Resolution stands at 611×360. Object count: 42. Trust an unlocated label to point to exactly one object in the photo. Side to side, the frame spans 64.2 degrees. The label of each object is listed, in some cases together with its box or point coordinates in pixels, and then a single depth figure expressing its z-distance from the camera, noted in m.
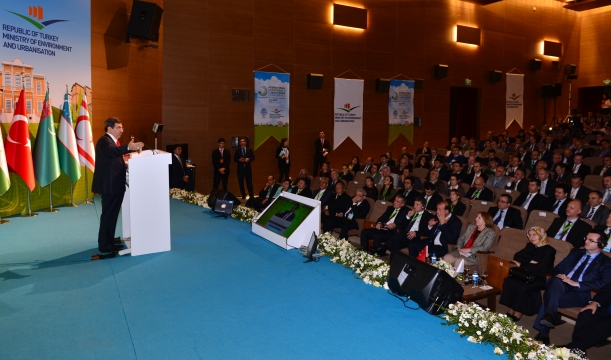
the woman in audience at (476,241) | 5.90
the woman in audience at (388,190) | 9.05
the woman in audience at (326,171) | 11.44
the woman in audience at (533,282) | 4.87
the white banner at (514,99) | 18.25
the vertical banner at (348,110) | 14.92
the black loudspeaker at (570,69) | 19.20
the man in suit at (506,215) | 6.97
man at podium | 5.11
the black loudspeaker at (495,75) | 17.62
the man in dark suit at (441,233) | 6.43
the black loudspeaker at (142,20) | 10.02
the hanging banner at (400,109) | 15.88
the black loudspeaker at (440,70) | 16.44
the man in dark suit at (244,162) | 12.41
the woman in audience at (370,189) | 9.19
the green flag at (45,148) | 7.76
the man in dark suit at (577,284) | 4.60
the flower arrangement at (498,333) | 3.20
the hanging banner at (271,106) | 13.65
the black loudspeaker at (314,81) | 14.23
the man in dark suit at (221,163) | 12.49
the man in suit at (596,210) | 6.79
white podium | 5.32
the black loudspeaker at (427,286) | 3.97
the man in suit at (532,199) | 7.87
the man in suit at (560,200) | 7.45
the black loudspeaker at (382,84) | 15.45
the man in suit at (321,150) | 14.00
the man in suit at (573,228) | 6.07
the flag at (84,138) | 8.60
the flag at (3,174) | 6.92
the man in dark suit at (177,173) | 11.11
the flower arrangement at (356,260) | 4.72
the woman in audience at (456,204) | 7.69
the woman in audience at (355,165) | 12.98
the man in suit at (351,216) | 8.13
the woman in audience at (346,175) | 11.29
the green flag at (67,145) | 8.16
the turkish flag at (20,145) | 7.18
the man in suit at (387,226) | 7.25
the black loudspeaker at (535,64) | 18.44
